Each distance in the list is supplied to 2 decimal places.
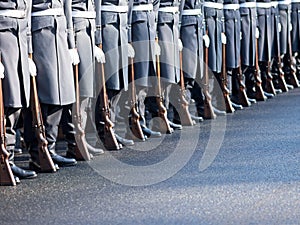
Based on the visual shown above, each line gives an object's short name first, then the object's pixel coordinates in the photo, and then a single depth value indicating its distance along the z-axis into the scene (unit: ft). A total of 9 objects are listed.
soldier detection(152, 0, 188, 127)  54.19
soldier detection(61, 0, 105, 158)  44.54
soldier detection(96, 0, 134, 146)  48.10
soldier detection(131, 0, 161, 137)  51.27
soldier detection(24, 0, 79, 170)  41.62
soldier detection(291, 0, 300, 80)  75.82
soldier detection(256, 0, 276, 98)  68.57
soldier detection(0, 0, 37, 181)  39.37
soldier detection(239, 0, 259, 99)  65.48
